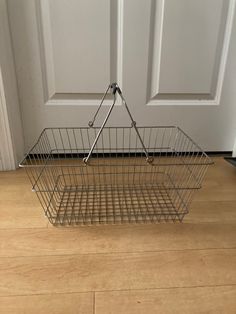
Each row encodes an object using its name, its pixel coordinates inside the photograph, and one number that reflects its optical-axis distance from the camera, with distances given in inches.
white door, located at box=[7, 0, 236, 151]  36.0
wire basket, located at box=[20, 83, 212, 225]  29.1
